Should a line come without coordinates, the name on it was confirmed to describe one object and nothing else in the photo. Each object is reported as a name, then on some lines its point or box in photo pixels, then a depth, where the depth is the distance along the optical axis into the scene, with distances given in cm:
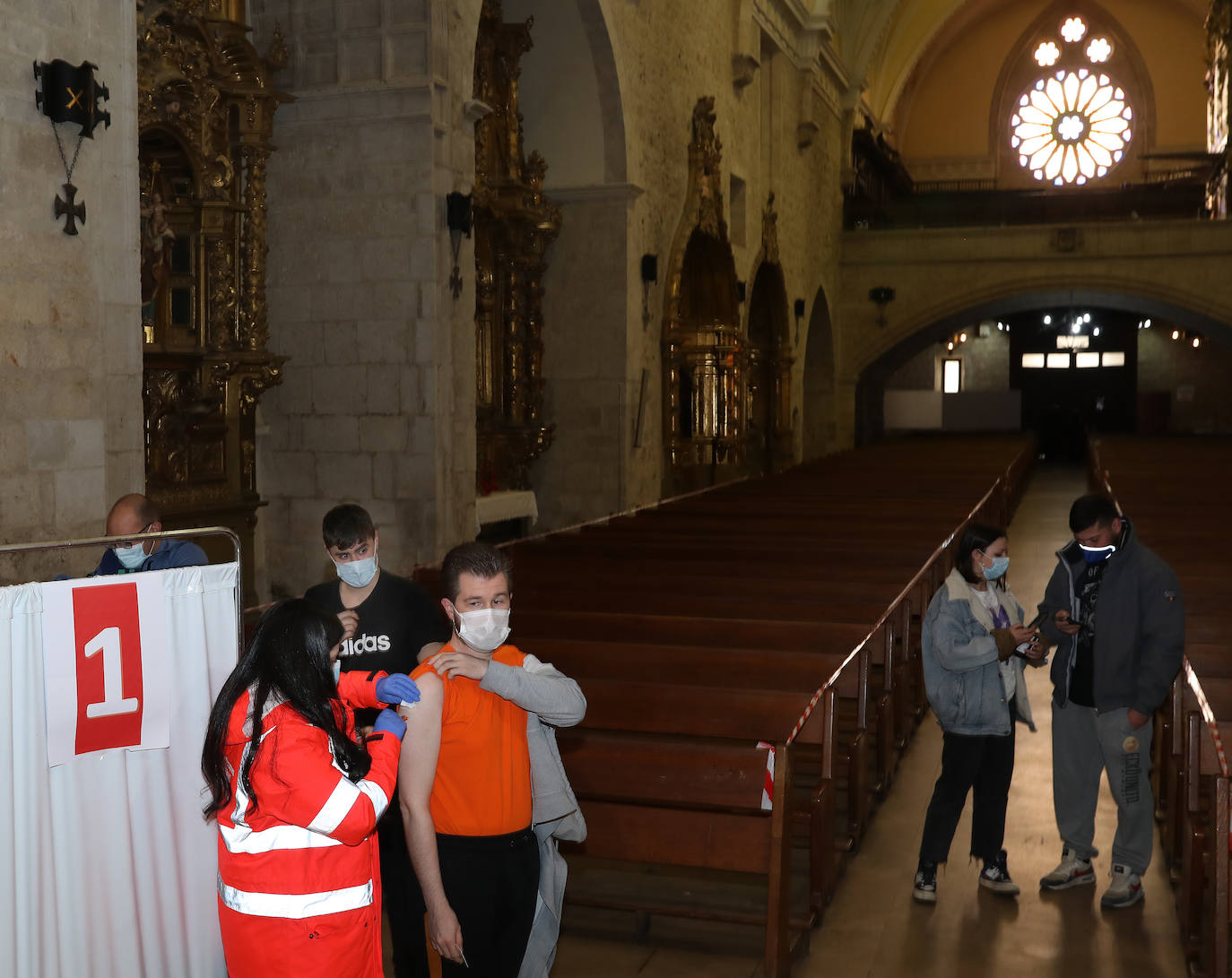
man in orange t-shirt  269
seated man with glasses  399
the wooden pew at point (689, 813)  381
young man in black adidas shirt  325
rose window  3111
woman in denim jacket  448
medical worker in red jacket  240
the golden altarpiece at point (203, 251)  776
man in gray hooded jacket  441
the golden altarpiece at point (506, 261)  1152
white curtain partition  286
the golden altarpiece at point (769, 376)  1916
